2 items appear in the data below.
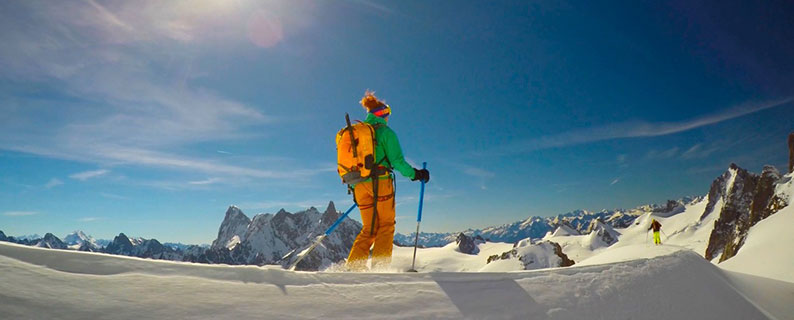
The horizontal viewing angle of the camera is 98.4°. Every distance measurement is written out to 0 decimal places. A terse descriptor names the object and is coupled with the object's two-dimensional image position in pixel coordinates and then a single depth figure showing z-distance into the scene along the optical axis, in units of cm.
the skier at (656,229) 1842
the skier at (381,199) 531
